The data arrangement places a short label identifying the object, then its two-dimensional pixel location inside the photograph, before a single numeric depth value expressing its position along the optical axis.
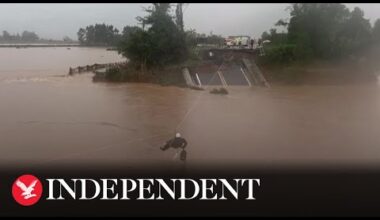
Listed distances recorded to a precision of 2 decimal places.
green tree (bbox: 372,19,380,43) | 32.28
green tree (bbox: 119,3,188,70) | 33.22
